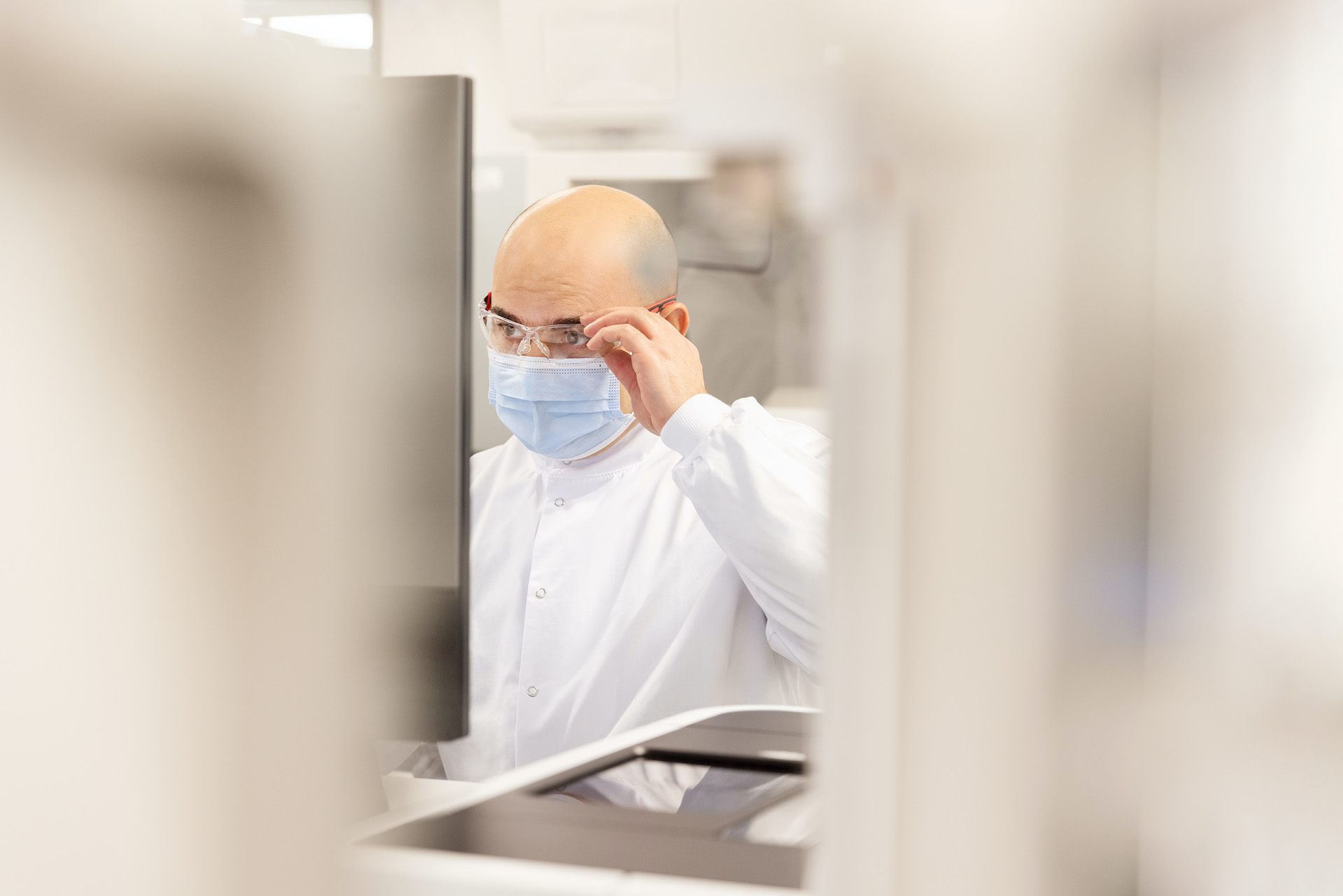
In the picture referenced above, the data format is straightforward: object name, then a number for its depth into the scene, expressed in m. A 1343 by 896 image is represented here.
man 2.41
